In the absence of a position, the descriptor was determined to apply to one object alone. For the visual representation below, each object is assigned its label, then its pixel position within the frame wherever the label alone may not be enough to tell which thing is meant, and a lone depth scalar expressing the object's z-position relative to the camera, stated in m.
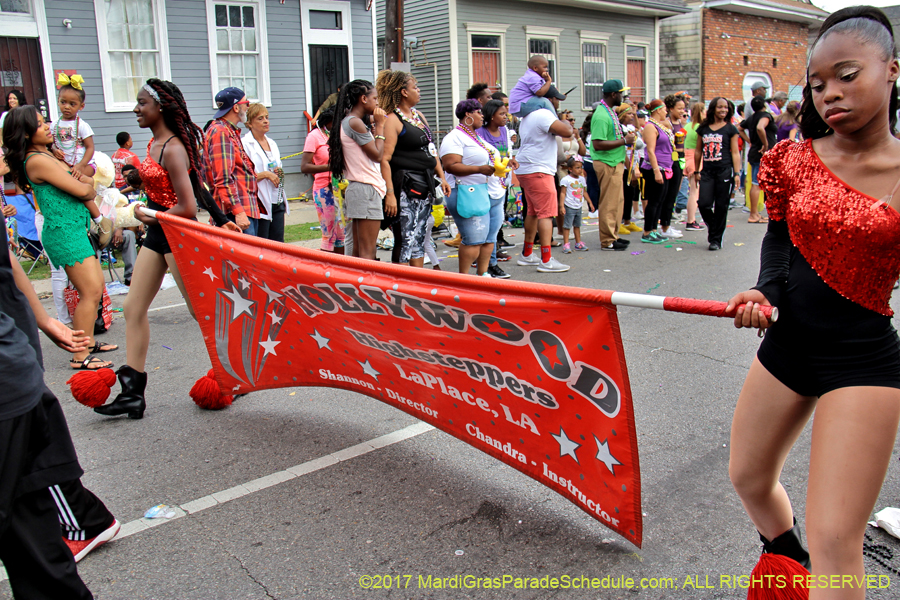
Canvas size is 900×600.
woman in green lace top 4.90
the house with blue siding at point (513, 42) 19.38
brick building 25.92
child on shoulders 8.25
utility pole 12.55
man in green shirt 9.40
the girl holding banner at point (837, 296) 1.85
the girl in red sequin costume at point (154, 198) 4.18
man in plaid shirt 6.04
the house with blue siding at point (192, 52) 12.27
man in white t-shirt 8.01
